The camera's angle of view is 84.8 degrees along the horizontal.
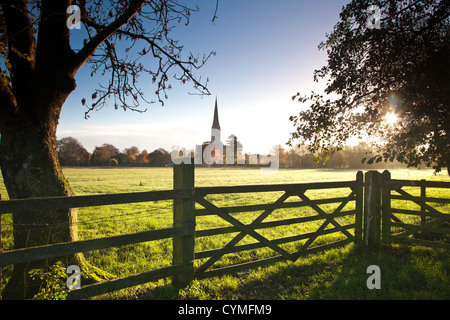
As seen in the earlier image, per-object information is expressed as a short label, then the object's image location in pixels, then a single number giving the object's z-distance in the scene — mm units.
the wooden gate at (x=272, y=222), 4270
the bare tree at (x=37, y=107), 3734
